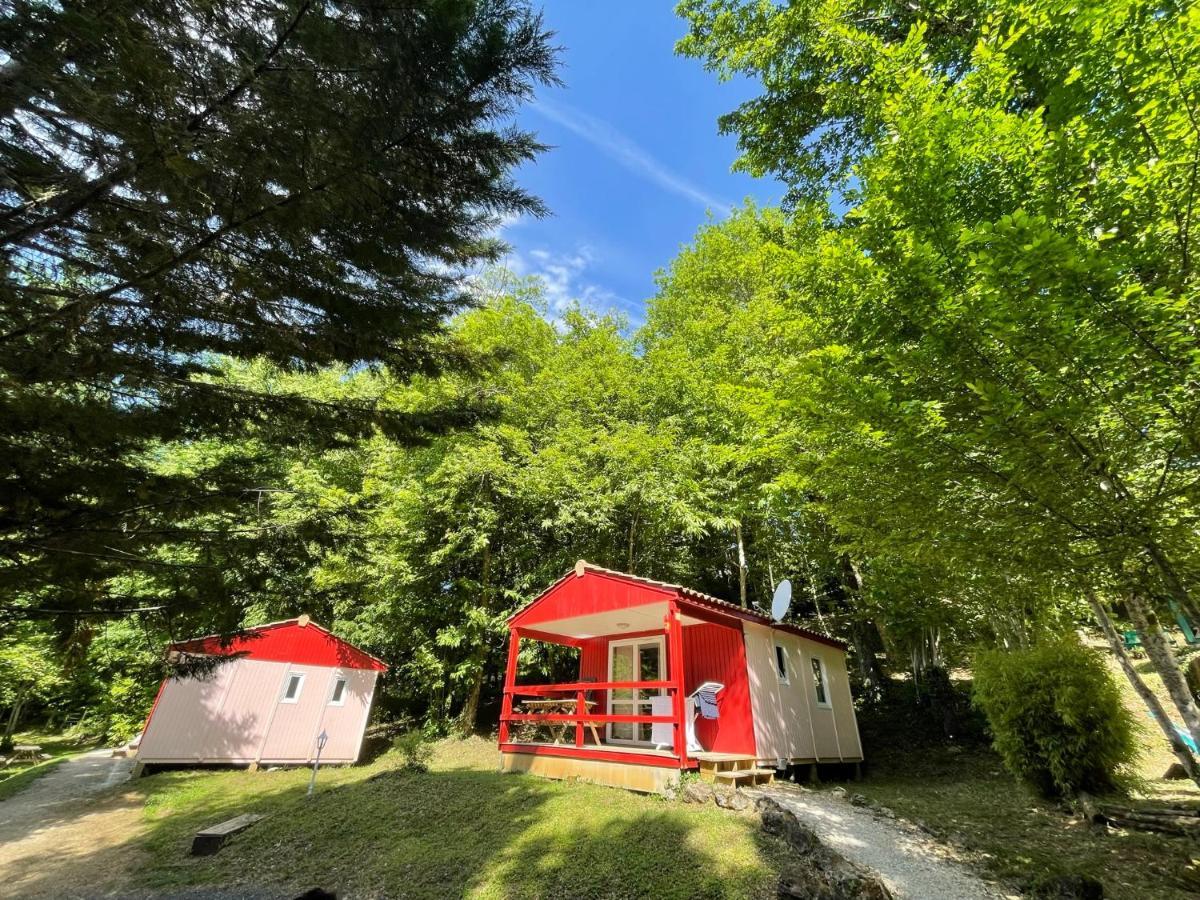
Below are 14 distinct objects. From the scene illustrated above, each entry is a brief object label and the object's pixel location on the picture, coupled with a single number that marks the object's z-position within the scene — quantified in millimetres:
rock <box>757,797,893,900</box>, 3672
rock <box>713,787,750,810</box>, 5635
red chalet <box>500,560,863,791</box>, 7200
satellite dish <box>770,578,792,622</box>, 8938
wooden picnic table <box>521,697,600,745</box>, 8547
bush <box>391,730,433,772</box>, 10883
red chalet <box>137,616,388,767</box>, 10789
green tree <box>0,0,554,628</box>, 2107
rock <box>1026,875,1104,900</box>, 3748
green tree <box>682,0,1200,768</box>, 3031
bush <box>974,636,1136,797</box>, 6328
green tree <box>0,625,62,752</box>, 12703
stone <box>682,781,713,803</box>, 6035
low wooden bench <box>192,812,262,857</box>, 6008
